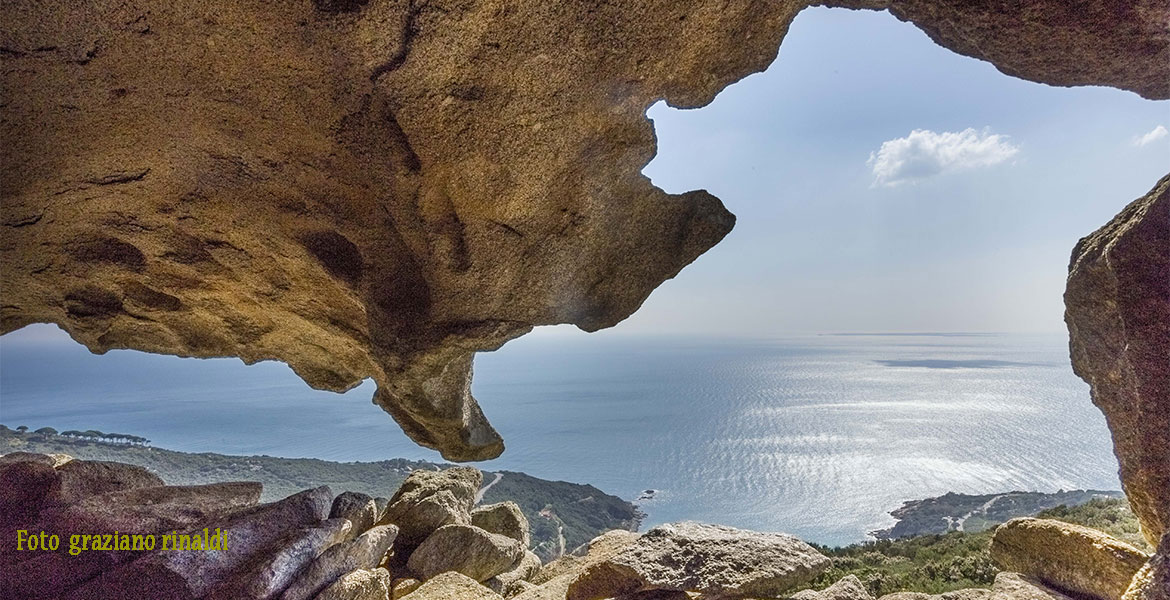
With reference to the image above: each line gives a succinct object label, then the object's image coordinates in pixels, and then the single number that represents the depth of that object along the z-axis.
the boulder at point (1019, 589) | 3.14
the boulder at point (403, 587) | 5.14
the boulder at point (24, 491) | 4.29
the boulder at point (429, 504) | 6.57
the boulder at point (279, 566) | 3.62
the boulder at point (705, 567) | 3.60
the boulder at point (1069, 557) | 3.05
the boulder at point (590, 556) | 5.38
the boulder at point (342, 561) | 3.89
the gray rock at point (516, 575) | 6.02
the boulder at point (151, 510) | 4.20
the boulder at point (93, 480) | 4.66
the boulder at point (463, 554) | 5.86
